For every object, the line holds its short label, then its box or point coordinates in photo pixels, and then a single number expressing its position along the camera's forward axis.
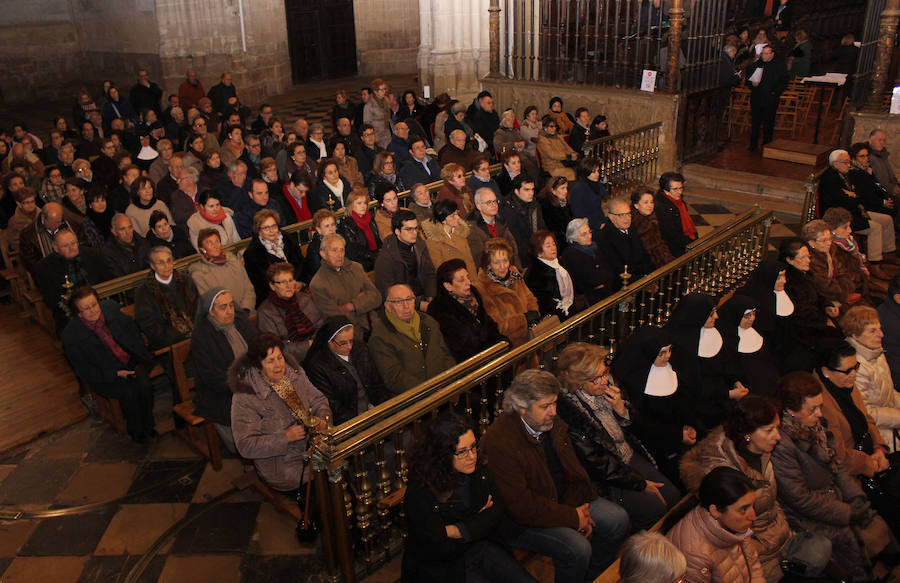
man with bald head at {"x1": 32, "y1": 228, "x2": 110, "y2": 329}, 6.26
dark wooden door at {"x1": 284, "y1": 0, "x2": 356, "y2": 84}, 21.89
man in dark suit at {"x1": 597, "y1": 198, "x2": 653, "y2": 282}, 6.64
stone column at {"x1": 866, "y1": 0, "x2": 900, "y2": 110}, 9.88
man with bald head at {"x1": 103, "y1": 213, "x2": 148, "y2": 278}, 6.71
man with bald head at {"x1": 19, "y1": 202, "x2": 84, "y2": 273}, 6.79
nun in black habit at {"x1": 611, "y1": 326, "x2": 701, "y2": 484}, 4.67
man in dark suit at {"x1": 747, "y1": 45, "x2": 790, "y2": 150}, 11.73
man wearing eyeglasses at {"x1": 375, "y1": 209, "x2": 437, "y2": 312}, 6.20
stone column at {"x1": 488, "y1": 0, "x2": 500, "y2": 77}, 13.60
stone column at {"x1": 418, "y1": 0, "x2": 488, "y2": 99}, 15.93
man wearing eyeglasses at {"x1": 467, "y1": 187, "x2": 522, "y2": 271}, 6.68
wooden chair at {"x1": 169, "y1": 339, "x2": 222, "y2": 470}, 5.17
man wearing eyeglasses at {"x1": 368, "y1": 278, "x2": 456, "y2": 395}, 4.75
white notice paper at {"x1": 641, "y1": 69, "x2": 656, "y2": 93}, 11.67
